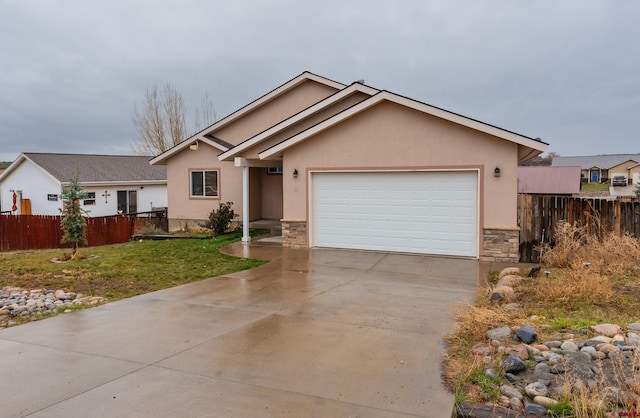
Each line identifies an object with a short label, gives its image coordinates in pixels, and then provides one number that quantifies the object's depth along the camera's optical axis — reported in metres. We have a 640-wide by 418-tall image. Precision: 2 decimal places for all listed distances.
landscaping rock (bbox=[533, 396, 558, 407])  3.99
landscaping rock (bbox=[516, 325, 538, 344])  5.48
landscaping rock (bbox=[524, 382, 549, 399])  4.18
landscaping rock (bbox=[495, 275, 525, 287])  8.59
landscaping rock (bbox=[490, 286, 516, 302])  7.63
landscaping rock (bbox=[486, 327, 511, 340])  5.74
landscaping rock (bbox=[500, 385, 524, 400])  4.19
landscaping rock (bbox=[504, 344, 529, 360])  5.02
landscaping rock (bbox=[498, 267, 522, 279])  9.82
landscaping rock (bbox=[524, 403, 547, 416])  3.90
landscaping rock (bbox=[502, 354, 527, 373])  4.69
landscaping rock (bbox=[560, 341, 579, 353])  5.12
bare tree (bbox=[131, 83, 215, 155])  36.12
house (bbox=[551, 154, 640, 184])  70.75
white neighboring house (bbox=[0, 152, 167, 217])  28.48
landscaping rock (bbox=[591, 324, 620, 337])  5.59
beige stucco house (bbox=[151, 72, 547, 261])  12.22
